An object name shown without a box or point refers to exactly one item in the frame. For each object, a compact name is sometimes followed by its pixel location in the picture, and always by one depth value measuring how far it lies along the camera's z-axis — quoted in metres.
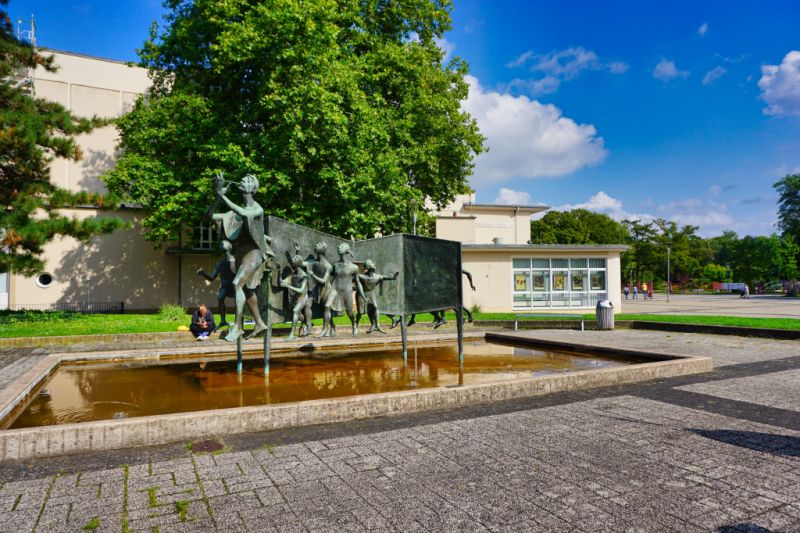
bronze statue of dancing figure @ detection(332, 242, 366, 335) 9.18
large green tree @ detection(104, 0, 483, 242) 19.45
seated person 13.35
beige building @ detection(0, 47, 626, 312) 28.28
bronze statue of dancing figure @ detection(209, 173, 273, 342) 8.04
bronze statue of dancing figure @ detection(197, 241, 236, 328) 8.38
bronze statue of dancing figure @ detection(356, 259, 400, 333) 9.33
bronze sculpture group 8.11
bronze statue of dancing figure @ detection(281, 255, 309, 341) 8.51
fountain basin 4.90
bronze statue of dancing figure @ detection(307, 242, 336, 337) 8.93
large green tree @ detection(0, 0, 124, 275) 16.53
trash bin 18.25
